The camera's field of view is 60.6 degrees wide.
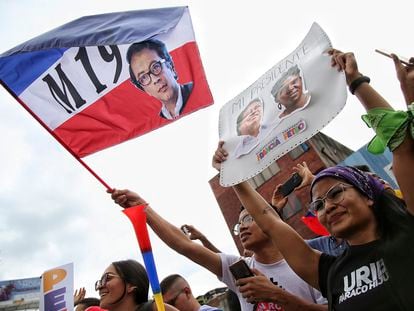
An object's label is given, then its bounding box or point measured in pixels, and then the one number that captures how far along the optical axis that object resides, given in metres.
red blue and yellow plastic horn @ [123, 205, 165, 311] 1.93
